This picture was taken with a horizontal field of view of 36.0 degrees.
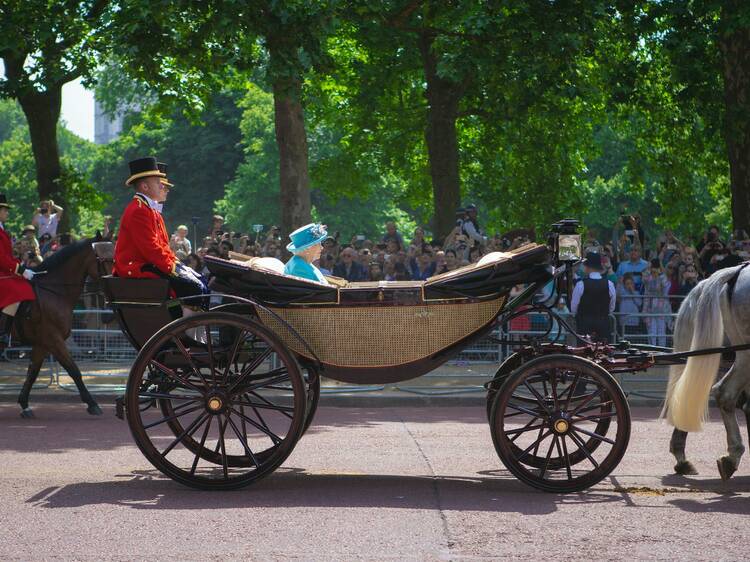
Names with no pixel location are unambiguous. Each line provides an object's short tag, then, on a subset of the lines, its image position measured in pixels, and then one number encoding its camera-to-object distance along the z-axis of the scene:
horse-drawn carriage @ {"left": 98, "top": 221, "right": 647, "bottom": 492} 7.41
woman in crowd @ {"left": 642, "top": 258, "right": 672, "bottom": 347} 14.59
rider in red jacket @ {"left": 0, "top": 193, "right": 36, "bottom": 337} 11.98
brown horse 12.45
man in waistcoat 14.43
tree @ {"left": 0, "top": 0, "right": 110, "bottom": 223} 19.09
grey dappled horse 8.10
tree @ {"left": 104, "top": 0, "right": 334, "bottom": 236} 15.76
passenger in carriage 8.41
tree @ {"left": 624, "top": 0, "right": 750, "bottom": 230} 19.14
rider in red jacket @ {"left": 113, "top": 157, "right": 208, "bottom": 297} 8.04
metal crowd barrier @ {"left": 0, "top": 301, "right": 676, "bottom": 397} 14.63
